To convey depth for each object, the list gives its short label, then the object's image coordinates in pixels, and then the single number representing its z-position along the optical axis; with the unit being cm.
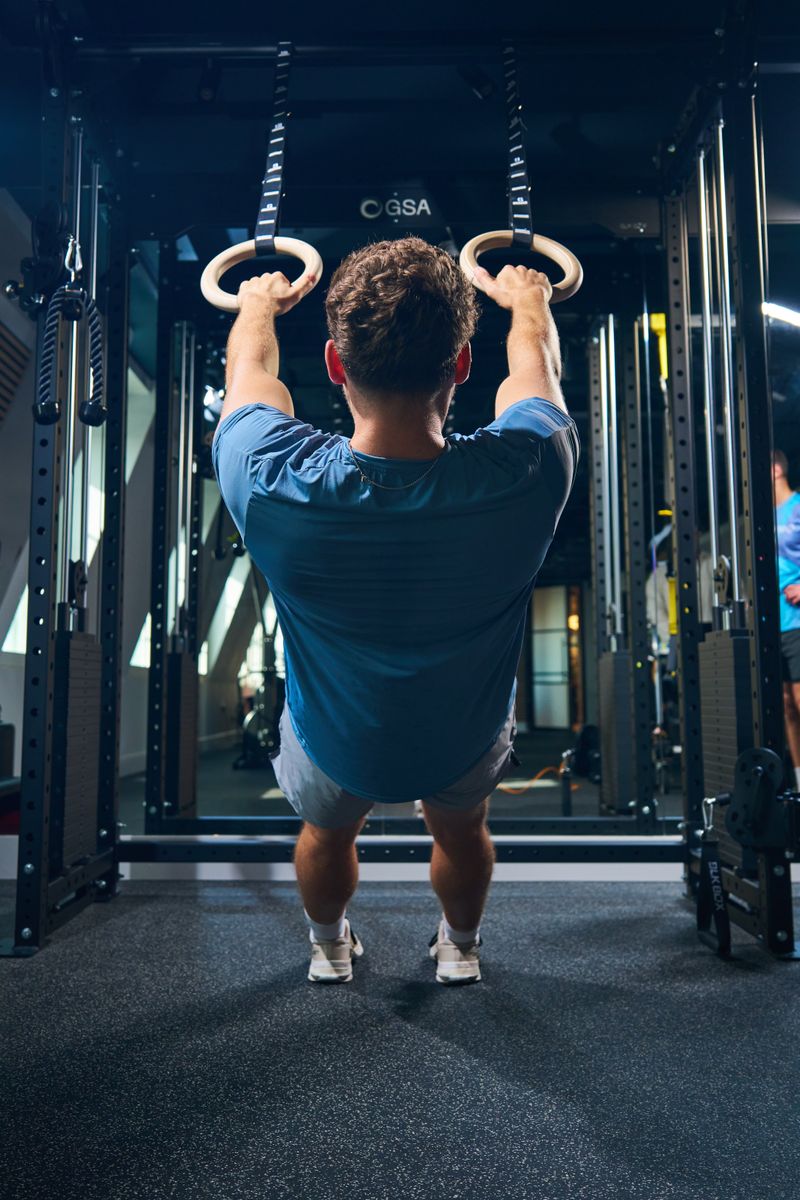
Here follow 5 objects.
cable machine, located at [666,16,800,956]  224
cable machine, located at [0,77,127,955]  235
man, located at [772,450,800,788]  400
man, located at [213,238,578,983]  135
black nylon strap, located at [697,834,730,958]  225
